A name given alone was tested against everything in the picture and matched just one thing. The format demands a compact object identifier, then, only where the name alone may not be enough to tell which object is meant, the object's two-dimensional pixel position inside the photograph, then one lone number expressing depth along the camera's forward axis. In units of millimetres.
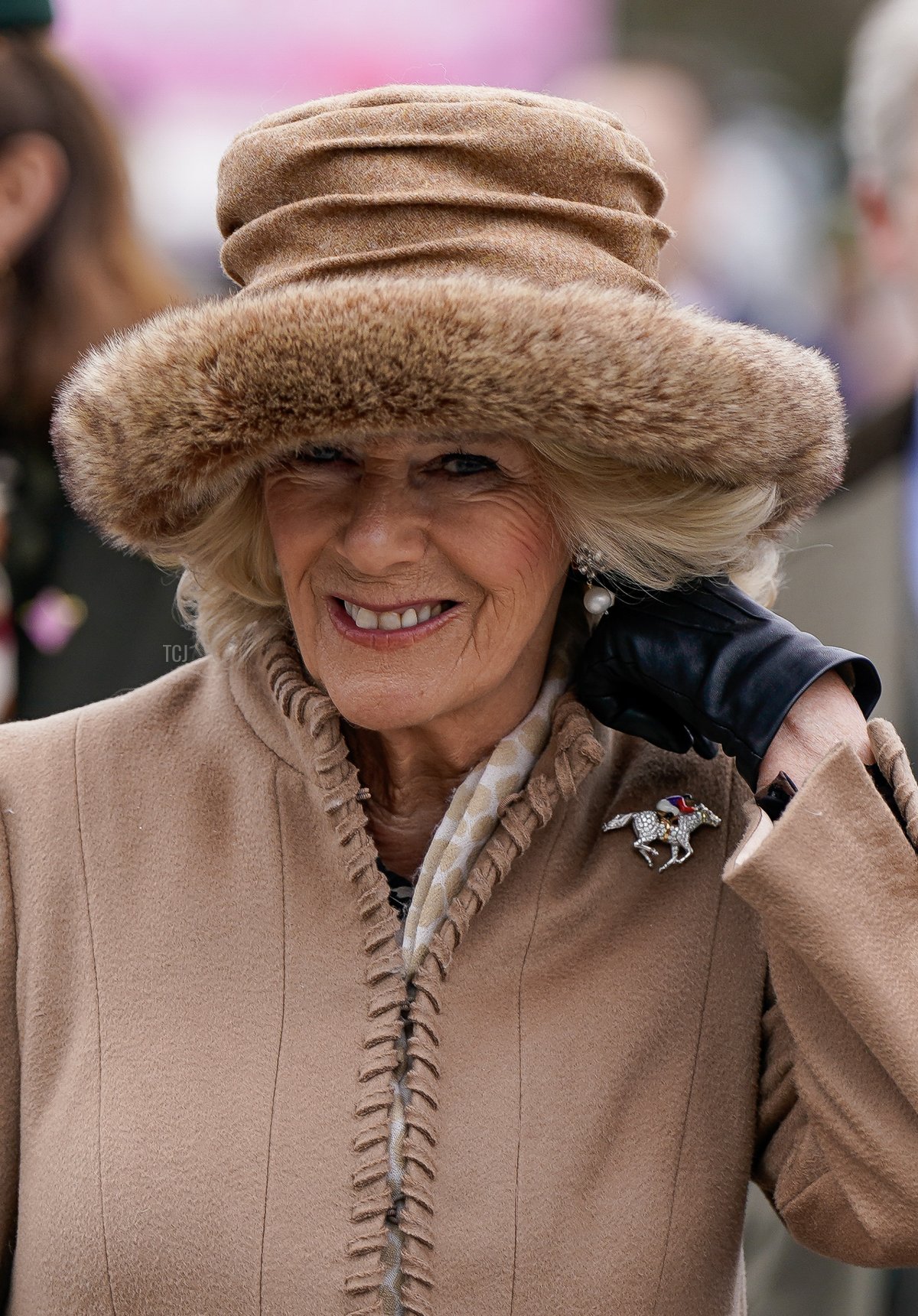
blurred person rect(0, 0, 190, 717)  6293
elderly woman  3350
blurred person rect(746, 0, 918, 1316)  6711
